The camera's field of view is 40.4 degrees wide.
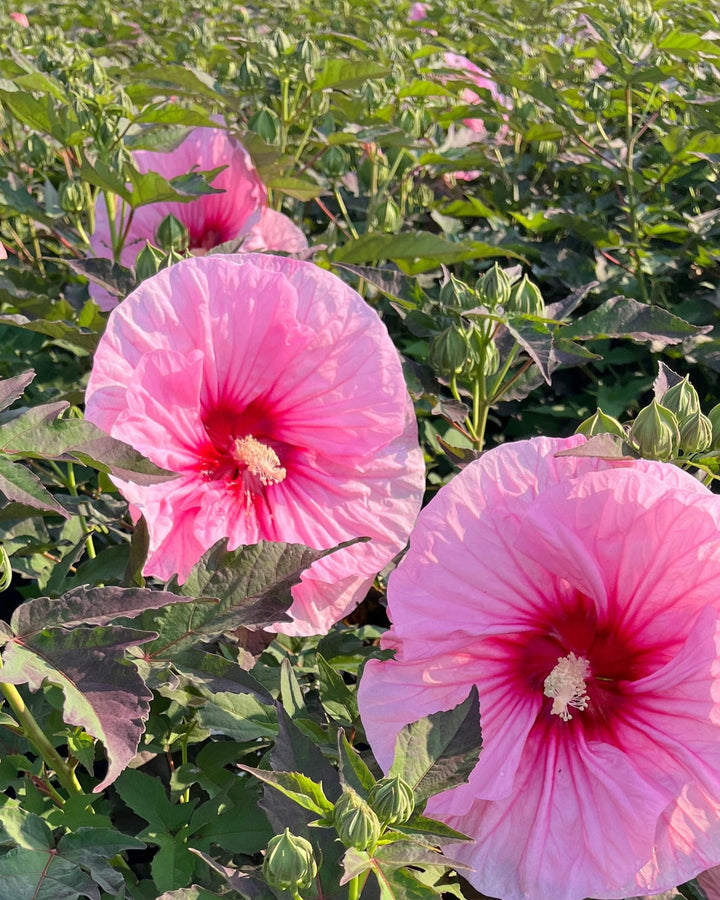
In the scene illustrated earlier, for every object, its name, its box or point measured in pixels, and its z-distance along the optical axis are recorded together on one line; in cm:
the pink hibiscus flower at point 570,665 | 87
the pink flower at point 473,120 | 253
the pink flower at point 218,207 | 177
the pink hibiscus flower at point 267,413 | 109
